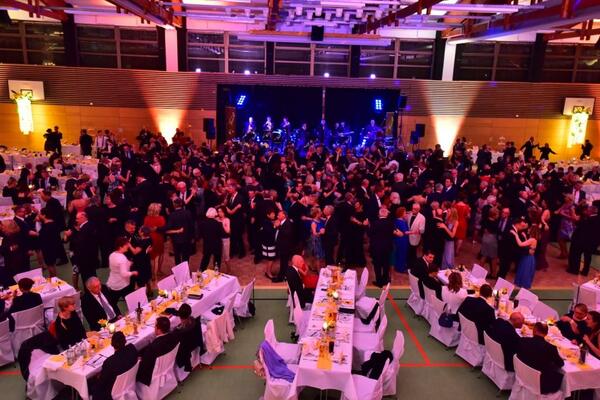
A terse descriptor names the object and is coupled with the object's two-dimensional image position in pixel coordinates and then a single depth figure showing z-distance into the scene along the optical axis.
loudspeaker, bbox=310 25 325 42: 12.22
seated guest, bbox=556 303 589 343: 6.16
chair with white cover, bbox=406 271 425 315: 7.96
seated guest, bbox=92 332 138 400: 5.11
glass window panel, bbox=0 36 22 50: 19.59
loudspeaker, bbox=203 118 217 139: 19.52
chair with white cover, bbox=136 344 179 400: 5.57
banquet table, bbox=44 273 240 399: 5.31
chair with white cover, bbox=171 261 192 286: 7.95
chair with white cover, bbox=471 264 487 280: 8.16
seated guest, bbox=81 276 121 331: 6.29
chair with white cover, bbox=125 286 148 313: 6.76
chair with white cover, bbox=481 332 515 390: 6.04
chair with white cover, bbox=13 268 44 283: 7.27
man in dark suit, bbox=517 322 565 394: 5.49
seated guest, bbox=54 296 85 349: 5.80
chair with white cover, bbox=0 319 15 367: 6.26
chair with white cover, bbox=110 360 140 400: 5.16
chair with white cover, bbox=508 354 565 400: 5.48
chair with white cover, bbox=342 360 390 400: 5.45
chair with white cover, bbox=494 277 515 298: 7.53
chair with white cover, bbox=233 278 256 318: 7.54
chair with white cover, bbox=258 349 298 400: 5.52
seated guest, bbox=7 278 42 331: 6.34
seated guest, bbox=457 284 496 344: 6.56
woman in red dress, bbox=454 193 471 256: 9.83
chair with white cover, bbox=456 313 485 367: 6.58
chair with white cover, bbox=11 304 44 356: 6.41
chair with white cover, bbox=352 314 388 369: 6.37
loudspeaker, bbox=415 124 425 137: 20.14
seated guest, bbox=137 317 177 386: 5.52
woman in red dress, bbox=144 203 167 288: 8.50
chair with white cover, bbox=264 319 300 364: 6.09
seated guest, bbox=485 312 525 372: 5.99
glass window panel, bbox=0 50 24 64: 19.72
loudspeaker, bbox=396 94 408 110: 19.94
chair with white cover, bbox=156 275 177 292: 7.31
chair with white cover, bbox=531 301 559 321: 6.87
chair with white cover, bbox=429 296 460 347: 7.24
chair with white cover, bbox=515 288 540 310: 7.21
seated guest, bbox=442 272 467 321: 7.12
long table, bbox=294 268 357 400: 5.41
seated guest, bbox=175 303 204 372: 5.98
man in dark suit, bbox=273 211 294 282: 8.77
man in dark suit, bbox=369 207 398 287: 8.62
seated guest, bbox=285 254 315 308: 7.43
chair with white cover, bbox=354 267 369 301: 7.96
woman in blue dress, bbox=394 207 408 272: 9.06
